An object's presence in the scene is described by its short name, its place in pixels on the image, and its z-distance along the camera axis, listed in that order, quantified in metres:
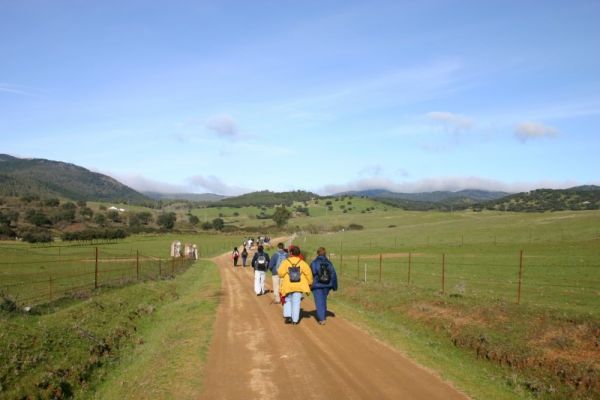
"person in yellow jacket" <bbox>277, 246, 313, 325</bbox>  14.52
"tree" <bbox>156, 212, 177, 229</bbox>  149.71
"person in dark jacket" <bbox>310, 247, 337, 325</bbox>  14.89
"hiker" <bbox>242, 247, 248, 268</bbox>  39.58
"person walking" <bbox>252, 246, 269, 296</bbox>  20.94
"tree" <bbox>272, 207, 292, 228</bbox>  161.25
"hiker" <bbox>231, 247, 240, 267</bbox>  41.41
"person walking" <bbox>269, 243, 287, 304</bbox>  18.94
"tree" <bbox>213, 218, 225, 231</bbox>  156.50
